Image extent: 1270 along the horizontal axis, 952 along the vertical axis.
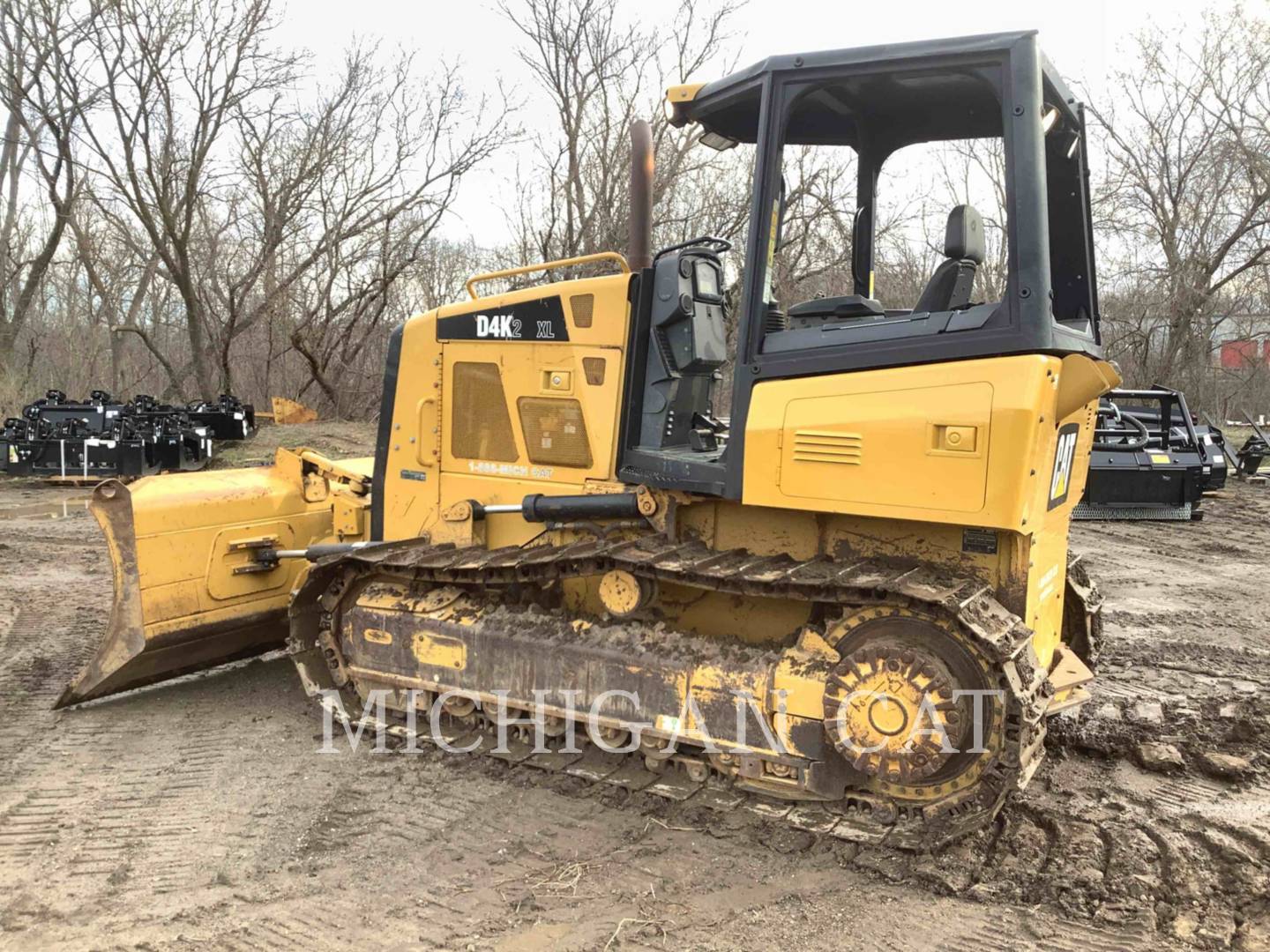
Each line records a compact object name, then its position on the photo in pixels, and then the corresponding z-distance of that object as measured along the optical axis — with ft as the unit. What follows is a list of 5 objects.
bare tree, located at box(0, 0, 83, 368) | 68.57
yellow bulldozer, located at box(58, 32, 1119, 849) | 11.12
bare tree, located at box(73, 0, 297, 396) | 69.36
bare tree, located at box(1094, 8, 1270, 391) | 72.69
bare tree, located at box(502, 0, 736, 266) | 66.74
